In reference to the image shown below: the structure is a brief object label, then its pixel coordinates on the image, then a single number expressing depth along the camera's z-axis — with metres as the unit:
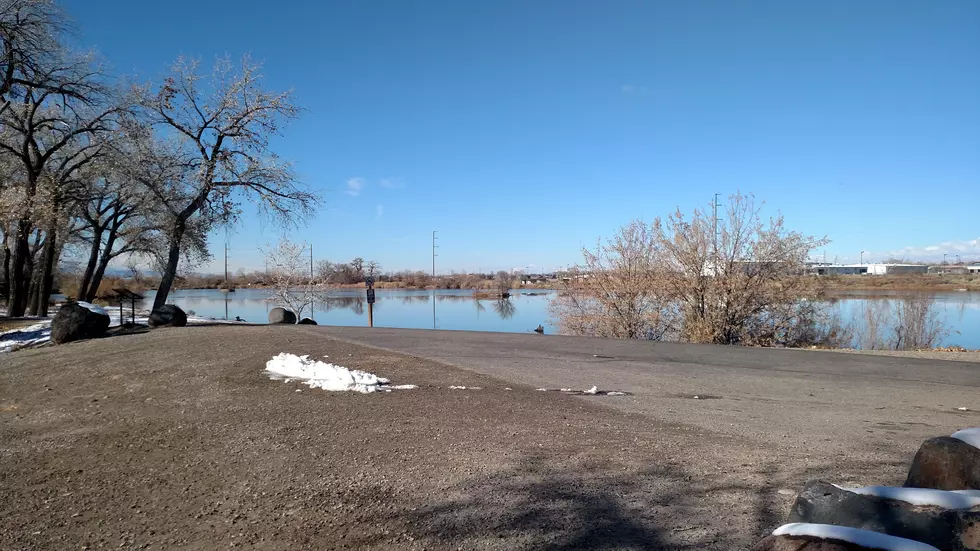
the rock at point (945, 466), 3.18
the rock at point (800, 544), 2.21
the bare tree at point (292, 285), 38.28
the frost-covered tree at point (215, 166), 19.47
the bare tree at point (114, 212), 21.66
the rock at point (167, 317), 16.72
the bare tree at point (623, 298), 20.56
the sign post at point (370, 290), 24.11
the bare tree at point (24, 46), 17.06
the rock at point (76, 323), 13.87
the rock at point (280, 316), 19.84
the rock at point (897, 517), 2.55
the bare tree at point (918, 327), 23.74
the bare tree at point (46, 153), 19.03
